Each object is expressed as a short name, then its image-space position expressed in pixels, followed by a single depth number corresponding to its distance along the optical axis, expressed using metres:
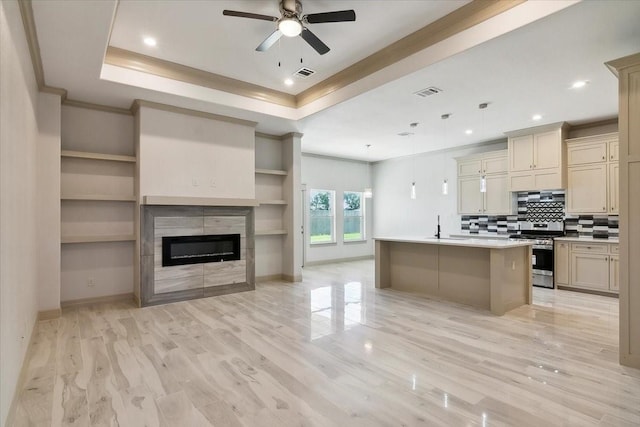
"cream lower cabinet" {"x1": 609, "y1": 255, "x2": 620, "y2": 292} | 5.23
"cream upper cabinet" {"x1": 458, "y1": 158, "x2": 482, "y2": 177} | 7.31
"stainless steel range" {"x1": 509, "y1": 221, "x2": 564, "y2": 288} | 5.93
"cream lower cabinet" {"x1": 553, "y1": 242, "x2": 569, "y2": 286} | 5.77
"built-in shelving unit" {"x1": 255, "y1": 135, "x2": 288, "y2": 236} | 6.59
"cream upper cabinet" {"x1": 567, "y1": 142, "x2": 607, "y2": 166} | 5.59
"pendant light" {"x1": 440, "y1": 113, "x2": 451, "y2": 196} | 5.55
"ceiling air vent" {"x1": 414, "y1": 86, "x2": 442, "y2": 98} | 4.38
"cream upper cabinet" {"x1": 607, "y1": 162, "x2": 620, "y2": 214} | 5.45
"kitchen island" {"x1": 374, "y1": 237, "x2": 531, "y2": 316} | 4.38
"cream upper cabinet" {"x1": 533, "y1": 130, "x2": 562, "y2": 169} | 5.97
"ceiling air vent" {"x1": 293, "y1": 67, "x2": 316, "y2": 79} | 4.54
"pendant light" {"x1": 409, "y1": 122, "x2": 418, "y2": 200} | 6.05
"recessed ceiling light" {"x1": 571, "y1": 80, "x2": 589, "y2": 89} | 4.25
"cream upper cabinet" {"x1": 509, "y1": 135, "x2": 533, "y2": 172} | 6.33
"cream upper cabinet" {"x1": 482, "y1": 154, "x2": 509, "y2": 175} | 6.85
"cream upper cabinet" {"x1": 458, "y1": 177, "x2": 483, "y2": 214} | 7.31
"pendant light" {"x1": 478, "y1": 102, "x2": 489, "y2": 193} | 5.05
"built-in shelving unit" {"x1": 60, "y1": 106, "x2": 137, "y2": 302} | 4.69
